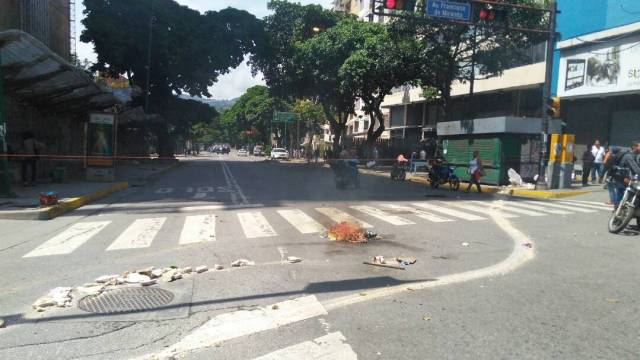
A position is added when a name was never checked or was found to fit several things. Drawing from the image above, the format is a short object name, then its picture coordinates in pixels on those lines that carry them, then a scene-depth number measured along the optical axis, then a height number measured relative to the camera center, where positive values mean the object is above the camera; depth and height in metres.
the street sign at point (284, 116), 67.31 +3.76
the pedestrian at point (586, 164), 21.31 -0.22
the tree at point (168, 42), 38.69 +7.63
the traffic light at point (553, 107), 18.70 +1.84
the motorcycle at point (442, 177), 20.97 -0.97
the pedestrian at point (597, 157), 21.42 +0.12
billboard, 23.30 +4.42
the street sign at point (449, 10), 16.65 +4.64
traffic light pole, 18.95 +2.27
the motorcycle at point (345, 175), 19.62 -1.01
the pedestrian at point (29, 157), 17.53 -0.81
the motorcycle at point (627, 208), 9.45 -0.87
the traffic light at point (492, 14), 17.02 +4.62
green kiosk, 21.41 +0.49
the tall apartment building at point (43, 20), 20.73 +5.18
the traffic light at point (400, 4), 15.37 +4.39
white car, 61.62 -1.11
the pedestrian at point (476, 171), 19.45 -0.63
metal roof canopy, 12.97 +1.82
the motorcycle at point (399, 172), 25.86 -1.08
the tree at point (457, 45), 27.80 +6.39
